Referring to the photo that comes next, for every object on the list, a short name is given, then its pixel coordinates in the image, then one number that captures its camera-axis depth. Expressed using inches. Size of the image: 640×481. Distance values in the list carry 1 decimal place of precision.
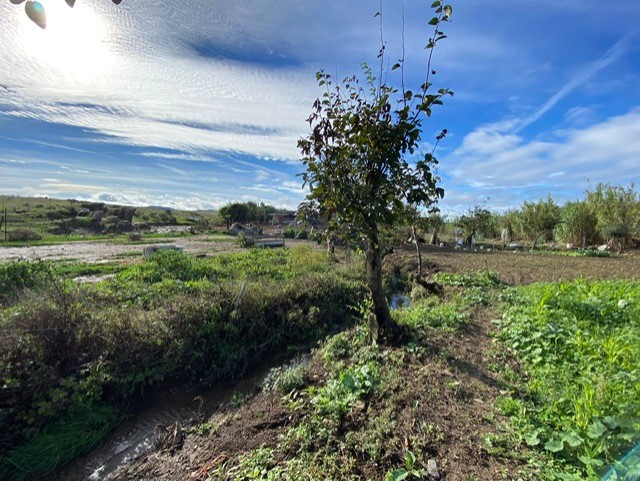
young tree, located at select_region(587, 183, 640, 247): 611.2
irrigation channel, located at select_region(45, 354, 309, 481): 135.9
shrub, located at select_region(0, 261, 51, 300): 266.1
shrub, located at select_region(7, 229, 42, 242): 852.0
